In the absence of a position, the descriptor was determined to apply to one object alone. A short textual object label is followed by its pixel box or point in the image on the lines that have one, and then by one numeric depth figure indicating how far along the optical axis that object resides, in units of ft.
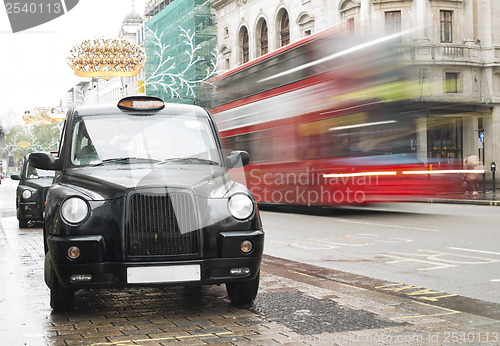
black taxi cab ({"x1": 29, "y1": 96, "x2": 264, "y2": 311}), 17.07
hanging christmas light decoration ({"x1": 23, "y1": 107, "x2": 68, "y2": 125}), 198.57
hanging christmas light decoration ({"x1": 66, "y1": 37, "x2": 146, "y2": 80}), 100.68
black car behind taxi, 48.65
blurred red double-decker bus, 52.49
